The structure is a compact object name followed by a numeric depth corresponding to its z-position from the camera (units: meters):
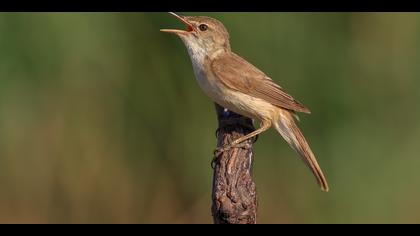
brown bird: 8.35
